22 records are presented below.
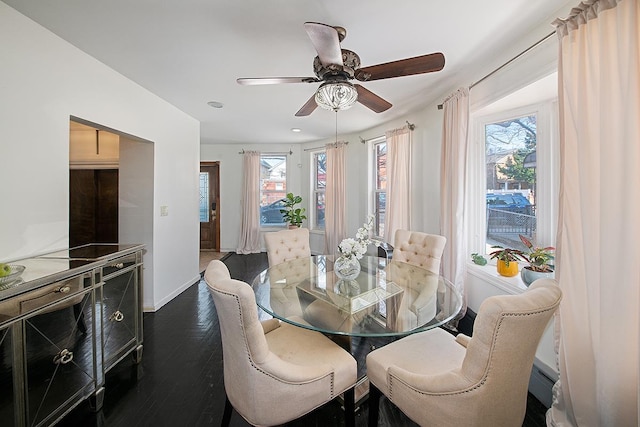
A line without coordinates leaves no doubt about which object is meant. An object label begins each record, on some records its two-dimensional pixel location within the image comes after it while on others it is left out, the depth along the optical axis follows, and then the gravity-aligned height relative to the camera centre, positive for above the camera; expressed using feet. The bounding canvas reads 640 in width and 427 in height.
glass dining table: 4.62 -1.95
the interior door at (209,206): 19.30 +0.42
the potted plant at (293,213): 17.25 -0.08
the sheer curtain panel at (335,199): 15.93 +0.85
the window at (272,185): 19.36 +2.06
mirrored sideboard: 3.84 -2.21
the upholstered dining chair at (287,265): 5.48 -1.71
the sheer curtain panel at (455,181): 7.88 +1.04
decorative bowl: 4.01 -1.10
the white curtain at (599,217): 3.66 -0.05
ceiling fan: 4.94 +2.96
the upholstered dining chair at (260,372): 3.51 -2.49
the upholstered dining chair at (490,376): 2.93 -2.08
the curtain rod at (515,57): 5.28 +3.75
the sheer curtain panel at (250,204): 18.44 +0.55
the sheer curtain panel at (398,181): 11.65 +1.48
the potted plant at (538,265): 6.02 -1.29
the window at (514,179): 6.75 +1.03
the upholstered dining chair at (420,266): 4.91 -1.73
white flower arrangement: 6.21 -0.84
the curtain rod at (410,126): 11.19 +3.86
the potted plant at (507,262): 6.98 -1.36
